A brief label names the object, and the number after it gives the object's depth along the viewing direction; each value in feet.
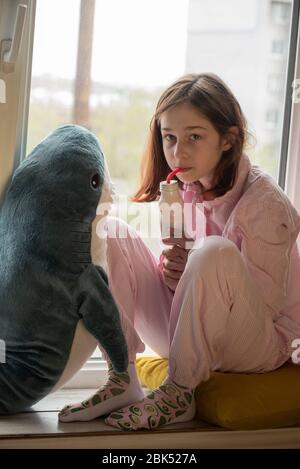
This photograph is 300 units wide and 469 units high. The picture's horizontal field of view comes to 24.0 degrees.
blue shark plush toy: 4.24
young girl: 4.52
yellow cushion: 4.51
